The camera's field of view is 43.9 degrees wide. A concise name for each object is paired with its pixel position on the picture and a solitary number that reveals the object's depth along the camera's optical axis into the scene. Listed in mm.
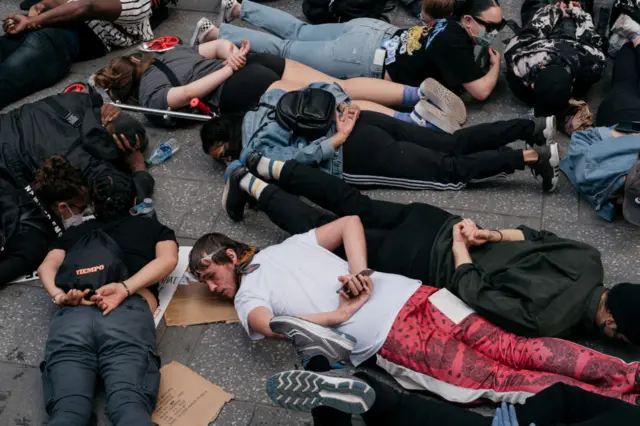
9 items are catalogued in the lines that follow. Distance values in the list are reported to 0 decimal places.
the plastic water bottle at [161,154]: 4828
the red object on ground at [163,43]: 5432
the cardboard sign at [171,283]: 3869
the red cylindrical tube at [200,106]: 4867
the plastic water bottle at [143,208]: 4246
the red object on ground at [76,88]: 5164
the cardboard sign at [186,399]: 3361
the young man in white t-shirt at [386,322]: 3164
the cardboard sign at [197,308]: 3812
